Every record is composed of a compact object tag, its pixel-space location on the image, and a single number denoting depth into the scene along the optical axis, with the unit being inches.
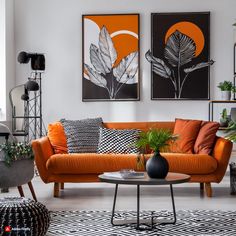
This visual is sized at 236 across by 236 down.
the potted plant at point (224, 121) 338.0
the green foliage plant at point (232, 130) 218.6
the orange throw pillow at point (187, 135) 240.4
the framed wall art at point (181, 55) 361.4
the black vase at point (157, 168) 171.5
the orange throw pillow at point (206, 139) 232.4
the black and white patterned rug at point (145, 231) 159.4
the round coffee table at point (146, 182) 165.0
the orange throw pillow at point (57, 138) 244.4
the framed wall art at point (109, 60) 365.4
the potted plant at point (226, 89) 340.5
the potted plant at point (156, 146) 171.6
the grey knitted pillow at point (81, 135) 242.5
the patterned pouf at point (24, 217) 135.8
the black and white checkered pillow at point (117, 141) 239.3
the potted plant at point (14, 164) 192.5
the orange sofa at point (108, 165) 223.3
